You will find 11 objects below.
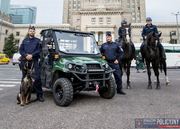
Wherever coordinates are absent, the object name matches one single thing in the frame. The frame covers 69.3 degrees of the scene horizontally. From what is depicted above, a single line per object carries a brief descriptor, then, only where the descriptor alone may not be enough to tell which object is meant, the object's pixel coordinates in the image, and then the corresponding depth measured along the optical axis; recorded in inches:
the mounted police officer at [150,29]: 289.7
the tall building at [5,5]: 4764.5
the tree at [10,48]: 2188.5
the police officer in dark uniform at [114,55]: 214.2
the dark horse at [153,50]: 258.7
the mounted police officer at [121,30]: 268.5
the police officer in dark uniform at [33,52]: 169.8
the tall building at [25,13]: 5985.2
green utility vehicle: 147.5
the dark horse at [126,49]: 256.4
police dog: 151.8
